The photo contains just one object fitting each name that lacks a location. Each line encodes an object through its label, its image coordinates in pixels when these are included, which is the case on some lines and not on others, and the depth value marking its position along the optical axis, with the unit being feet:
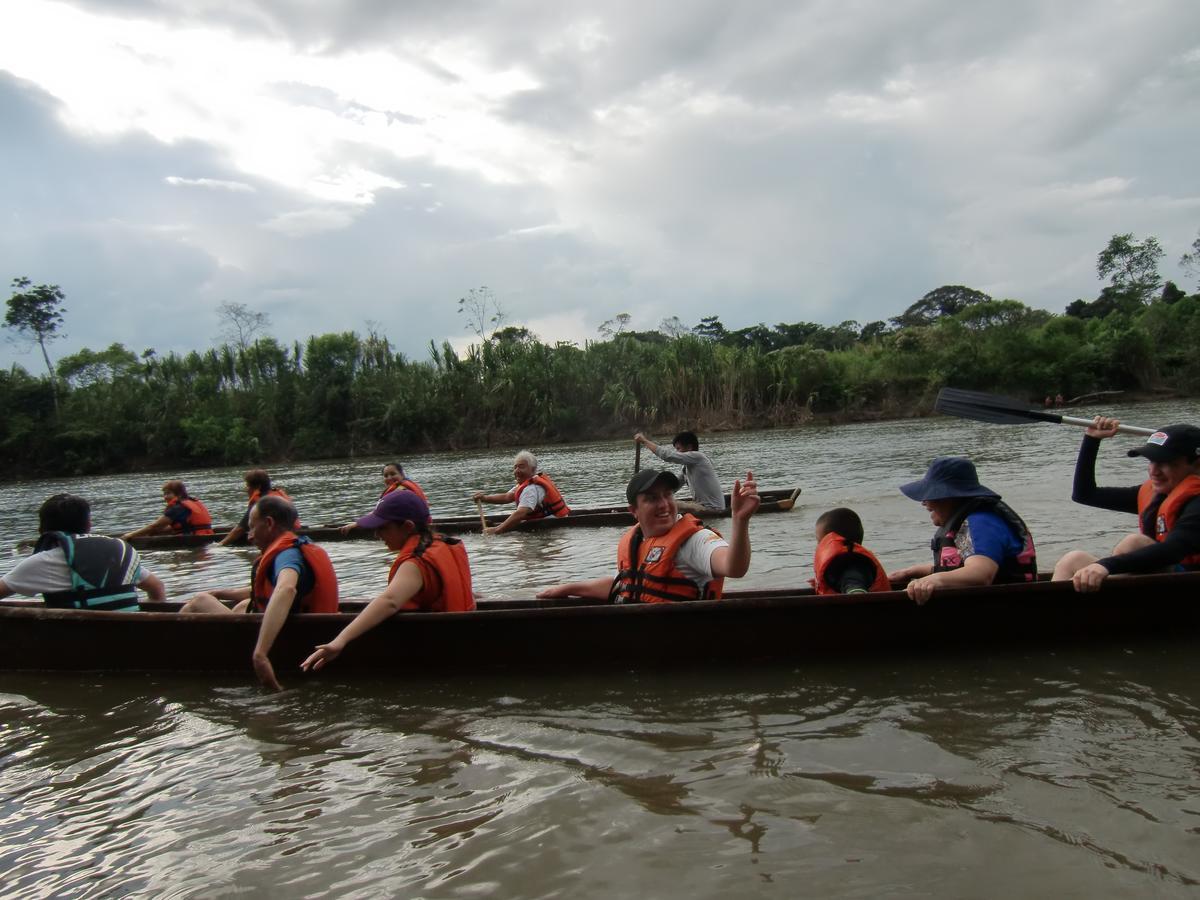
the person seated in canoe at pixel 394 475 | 31.42
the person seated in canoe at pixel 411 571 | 15.01
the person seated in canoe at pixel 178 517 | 38.27
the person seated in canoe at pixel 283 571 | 15.47
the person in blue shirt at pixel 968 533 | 14.38
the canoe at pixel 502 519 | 35.73
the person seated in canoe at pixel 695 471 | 33.30
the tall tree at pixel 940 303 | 233.35
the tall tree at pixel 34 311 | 178.91
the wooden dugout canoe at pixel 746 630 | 14.69
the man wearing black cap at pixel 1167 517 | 14.30
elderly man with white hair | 35.24
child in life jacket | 15.29
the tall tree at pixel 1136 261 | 168.04
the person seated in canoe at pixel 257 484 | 31.37
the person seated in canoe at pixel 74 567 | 16.88
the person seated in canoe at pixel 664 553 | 14.35
